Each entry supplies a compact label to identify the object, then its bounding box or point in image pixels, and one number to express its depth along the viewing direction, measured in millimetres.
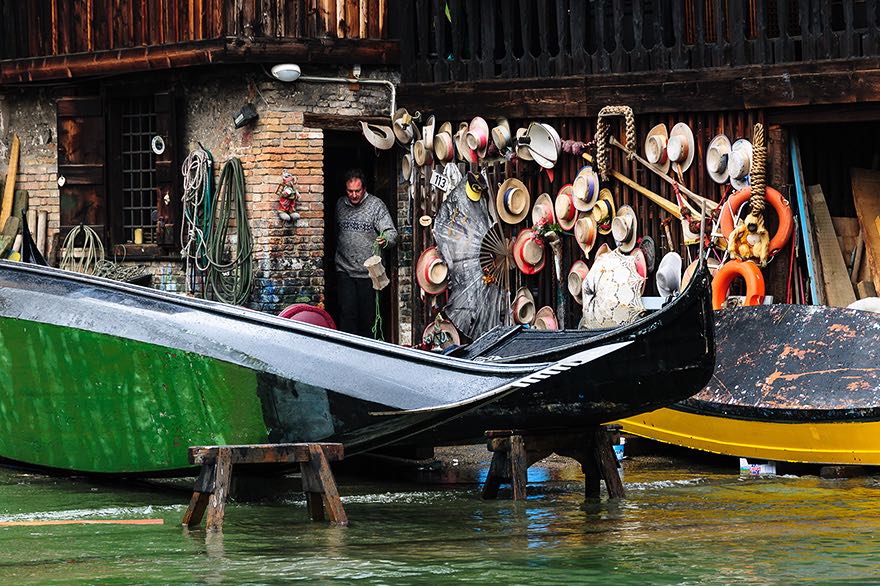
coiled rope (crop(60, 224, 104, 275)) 18688
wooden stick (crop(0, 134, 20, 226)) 19578
